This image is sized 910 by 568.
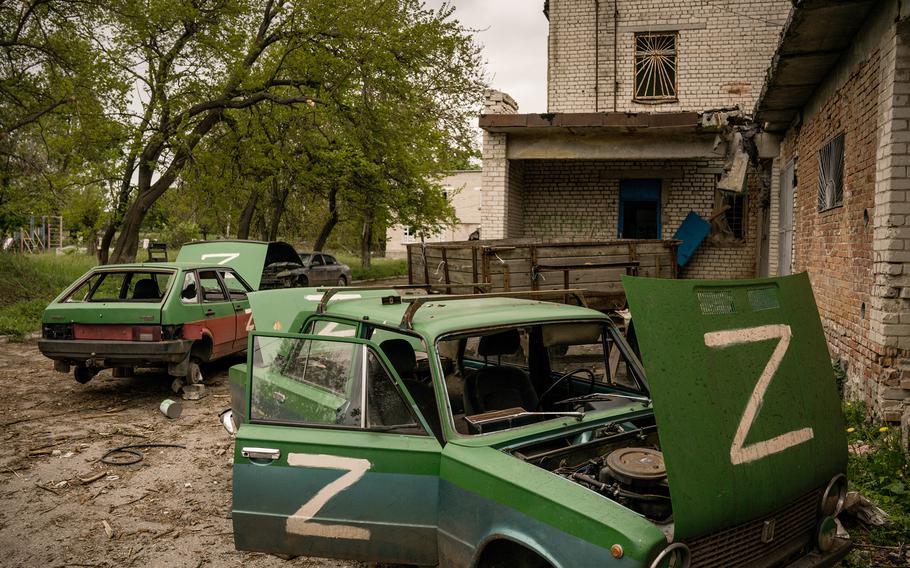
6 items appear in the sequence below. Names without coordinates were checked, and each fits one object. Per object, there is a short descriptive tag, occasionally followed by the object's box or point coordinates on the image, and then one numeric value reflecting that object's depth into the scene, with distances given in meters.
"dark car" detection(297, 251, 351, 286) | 20.95
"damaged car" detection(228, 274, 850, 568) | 2.50
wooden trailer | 9.20
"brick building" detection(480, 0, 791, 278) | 15.09
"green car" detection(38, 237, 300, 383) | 7.71
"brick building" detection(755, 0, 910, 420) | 5.61
